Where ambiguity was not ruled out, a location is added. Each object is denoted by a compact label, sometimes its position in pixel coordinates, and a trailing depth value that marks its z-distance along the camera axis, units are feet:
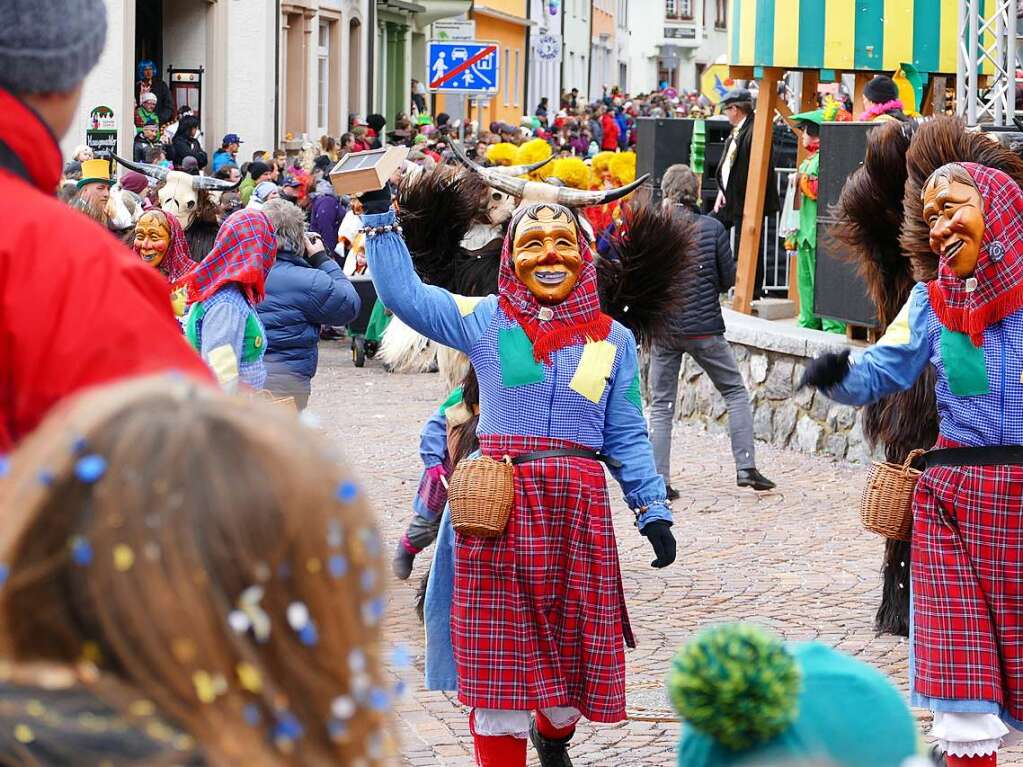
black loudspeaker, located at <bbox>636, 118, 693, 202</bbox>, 56.29
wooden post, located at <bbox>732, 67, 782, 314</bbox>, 45.60
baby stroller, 53.01
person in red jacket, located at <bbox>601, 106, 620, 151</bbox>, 123.95
